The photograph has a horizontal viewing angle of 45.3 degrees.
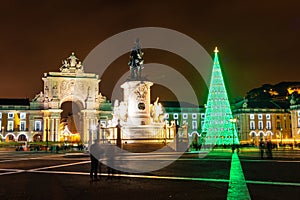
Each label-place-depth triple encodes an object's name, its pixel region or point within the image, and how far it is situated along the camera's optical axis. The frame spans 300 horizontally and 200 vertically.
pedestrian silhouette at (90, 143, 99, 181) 14.40
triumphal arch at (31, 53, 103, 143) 93.06
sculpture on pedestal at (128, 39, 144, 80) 41.37
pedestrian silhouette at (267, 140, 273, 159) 27.34
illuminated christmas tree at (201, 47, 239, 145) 51.96
